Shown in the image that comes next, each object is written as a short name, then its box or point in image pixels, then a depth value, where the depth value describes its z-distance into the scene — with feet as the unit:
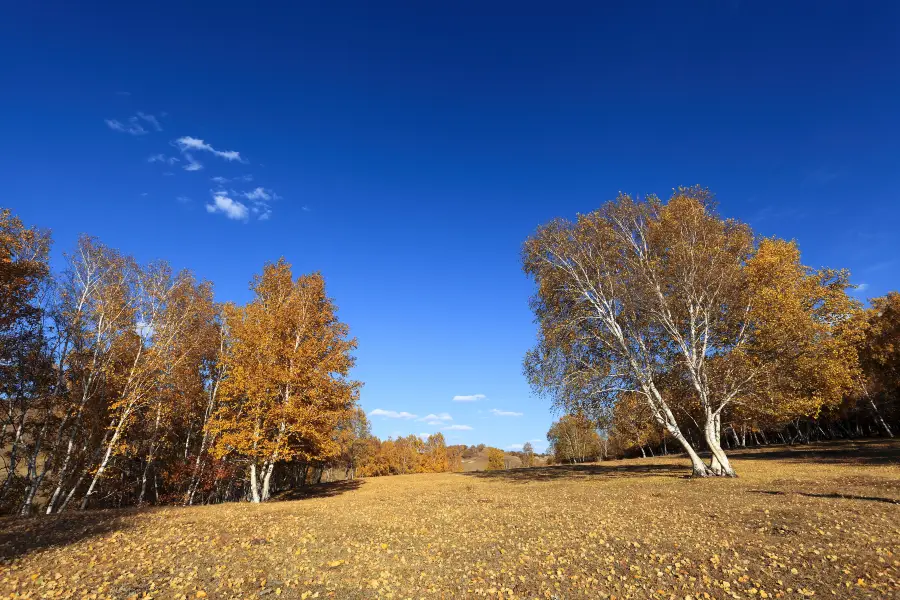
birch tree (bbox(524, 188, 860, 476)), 77.30
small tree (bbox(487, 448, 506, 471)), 397.80
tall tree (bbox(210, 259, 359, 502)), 73.36
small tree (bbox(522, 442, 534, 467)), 450.75
